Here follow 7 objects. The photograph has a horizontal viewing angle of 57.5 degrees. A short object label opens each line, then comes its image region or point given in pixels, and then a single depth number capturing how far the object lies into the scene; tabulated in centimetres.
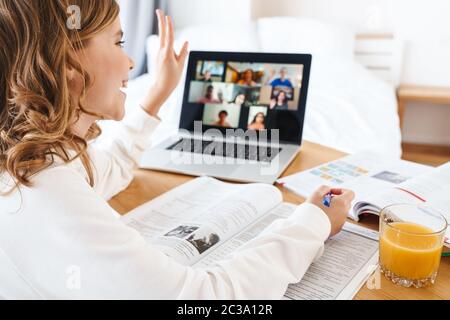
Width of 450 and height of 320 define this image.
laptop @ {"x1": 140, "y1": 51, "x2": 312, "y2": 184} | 103
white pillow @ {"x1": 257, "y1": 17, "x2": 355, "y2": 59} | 250
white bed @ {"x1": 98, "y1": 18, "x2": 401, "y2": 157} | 170
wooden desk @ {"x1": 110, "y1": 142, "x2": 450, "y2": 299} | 52
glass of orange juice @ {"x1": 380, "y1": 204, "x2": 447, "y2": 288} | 53
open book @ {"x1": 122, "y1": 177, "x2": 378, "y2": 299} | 55
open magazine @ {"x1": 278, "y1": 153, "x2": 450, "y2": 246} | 69
